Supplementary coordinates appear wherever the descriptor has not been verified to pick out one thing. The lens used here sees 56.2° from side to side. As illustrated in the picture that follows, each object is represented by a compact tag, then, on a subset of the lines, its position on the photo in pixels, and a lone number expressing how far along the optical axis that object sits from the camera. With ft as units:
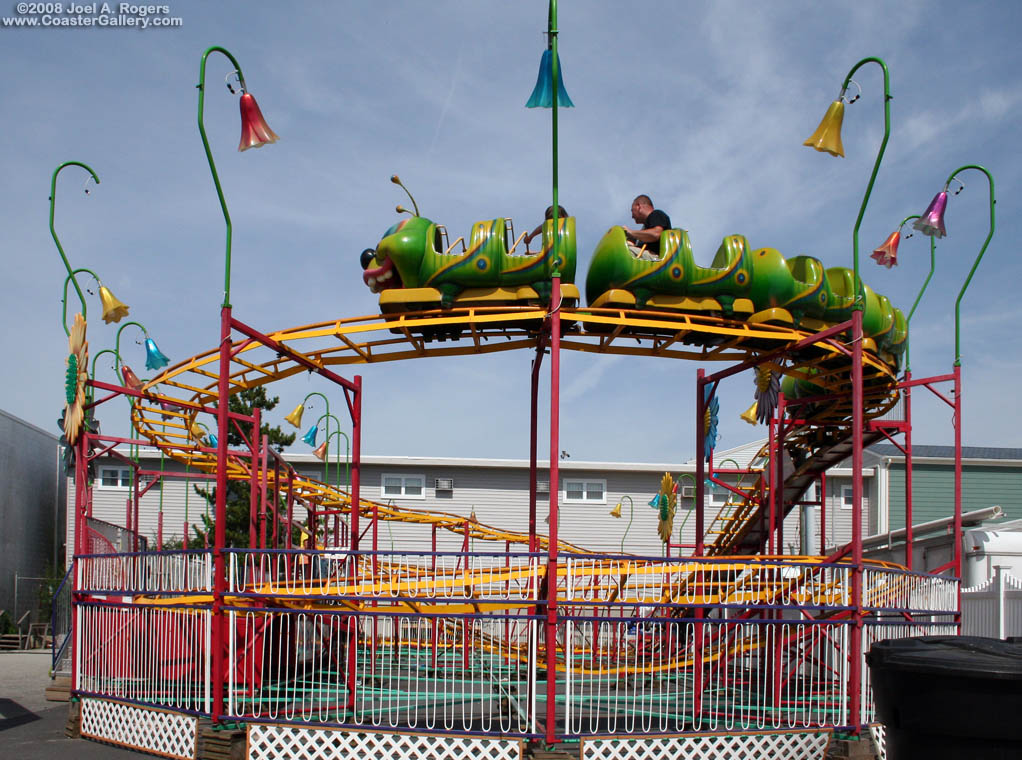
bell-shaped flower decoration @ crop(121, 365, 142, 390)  49.42
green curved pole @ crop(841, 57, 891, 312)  33.32
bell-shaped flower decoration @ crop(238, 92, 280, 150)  33.37
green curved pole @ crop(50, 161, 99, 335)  41.34
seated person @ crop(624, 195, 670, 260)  37.08
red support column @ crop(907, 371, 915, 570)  47.79
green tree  89.81
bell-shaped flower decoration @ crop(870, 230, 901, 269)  45.01
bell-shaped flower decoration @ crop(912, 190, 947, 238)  41.24
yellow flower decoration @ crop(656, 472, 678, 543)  68.13
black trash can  16.84
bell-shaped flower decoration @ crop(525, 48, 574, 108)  30.45
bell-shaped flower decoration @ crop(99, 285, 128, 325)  46.55
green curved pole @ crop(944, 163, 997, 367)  42.04
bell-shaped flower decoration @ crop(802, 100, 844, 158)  32.99
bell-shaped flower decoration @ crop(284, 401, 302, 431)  77.30
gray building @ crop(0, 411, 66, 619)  95.25
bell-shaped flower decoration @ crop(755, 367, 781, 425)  52.08
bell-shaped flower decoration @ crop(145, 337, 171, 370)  56.29
